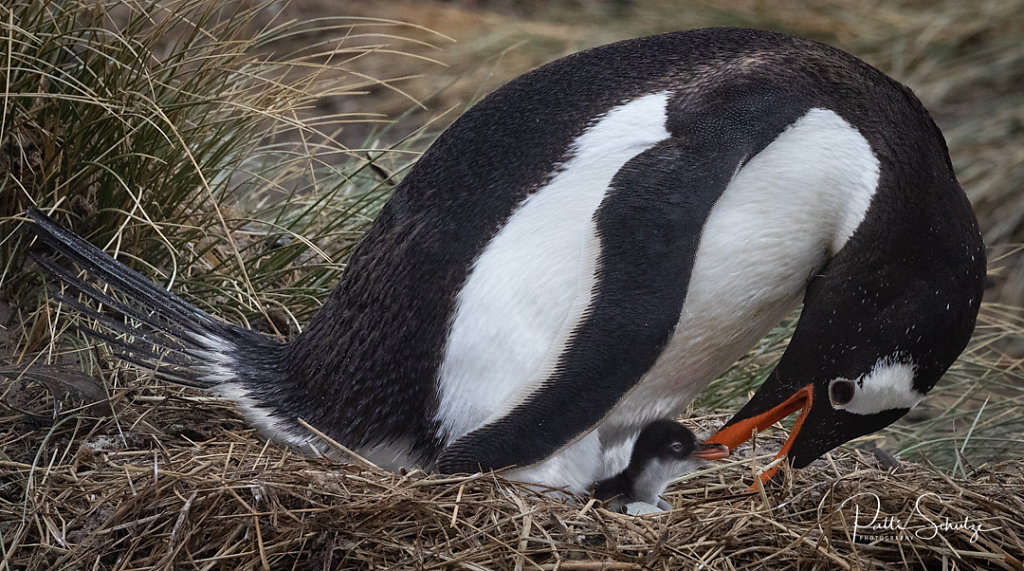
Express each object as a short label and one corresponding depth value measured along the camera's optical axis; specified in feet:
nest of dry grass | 22.65
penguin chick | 22.91
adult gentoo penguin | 22.73
